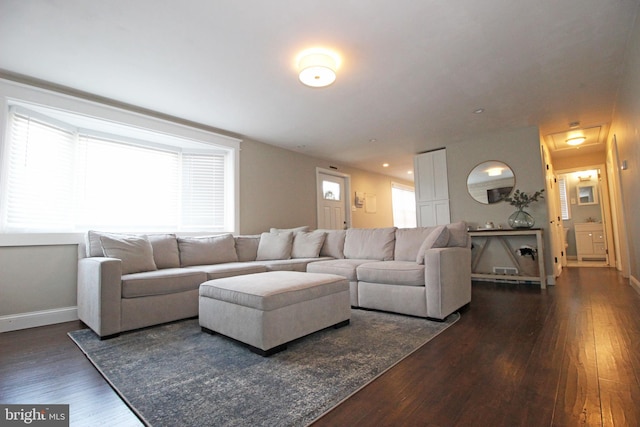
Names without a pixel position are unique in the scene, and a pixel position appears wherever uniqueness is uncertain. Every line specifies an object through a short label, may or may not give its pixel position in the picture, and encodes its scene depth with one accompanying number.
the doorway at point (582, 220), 7.02
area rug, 1.31
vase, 4.54
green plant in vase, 4.54
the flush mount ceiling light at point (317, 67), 2.64
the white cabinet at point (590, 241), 7.00
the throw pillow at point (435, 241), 2.83
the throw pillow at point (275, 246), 4.14
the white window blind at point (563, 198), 7.70
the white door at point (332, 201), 6.19
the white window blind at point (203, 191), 4.39
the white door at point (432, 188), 5.57
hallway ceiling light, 5.15
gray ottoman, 1.94
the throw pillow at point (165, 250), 3.29
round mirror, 4.89
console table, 4.14
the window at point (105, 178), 2.94
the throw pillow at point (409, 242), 3.29
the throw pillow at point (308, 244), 4.14
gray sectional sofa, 2.50
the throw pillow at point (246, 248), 4.13
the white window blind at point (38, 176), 2.86
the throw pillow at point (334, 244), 4.15
